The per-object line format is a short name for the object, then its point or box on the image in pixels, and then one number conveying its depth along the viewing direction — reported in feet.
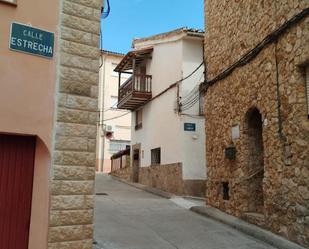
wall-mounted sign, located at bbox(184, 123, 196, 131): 33.49
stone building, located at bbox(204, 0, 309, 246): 15.38
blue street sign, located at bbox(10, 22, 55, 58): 10.51
